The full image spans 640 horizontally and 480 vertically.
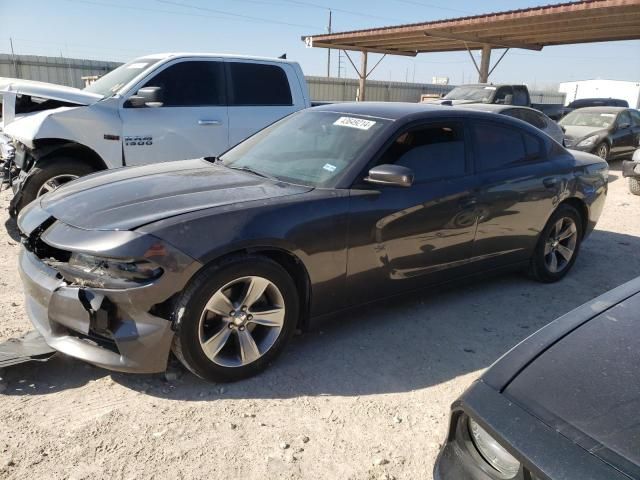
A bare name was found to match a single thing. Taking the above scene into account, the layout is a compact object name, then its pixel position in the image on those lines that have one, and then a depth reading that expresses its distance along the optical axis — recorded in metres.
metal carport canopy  13.72
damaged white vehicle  5.42
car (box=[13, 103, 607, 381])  2.65
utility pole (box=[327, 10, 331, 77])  43.52
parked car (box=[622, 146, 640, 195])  8.80
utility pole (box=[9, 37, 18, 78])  16.91
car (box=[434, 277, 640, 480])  1.43
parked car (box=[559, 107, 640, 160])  12.13
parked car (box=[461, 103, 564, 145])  9.64
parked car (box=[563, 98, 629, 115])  19.55
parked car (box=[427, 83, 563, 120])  13.66
